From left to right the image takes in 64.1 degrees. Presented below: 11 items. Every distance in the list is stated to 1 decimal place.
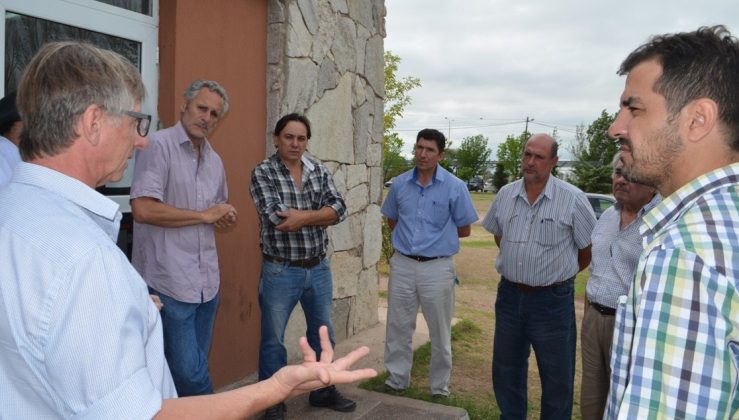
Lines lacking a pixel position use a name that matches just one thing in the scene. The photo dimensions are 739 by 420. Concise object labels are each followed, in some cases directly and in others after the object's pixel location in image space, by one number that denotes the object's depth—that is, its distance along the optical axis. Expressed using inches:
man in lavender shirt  120.0
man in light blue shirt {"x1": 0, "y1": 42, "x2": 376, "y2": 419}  42.2
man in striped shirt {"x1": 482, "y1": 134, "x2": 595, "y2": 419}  151.0
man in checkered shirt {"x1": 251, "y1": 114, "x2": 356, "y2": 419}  145.6
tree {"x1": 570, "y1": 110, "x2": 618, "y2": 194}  1223.5
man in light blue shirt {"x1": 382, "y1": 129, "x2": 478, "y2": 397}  182.4
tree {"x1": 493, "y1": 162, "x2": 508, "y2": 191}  2260.1
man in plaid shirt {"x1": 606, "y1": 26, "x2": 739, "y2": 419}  43.2
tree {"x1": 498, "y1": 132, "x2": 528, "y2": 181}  2074.8
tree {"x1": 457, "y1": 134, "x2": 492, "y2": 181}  2677.2
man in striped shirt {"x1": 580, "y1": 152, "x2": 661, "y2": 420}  135.0
